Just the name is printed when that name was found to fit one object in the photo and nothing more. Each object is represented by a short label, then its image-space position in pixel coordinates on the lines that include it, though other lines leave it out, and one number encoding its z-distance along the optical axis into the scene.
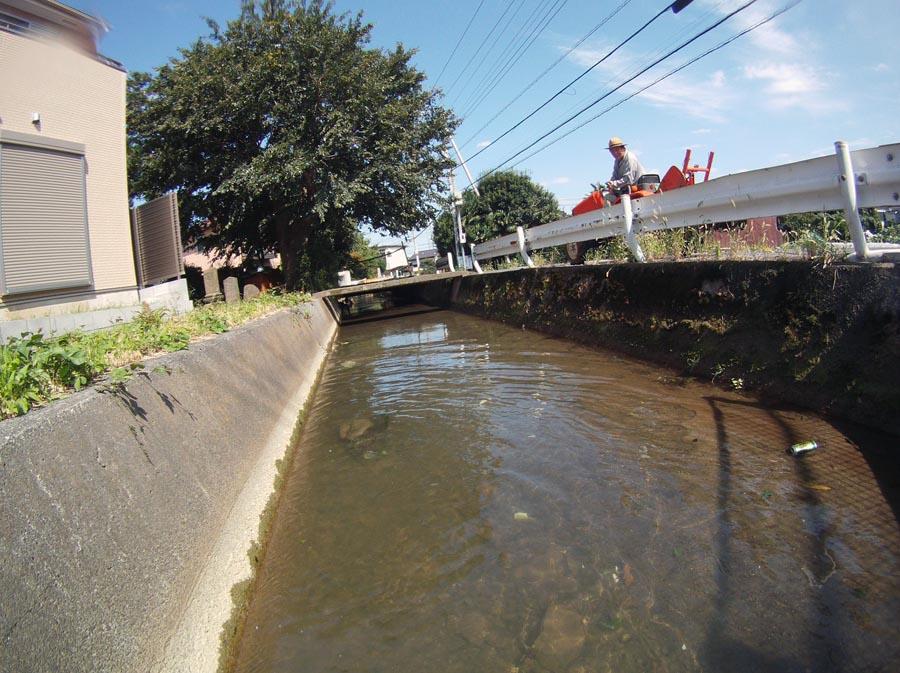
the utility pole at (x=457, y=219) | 18.49
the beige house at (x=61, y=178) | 7.93
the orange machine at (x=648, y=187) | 7.87
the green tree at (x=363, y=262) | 29.99
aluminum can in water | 3.30
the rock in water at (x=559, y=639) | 2.05
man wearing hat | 8.23
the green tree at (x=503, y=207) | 22.72
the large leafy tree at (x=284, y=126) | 15.38
